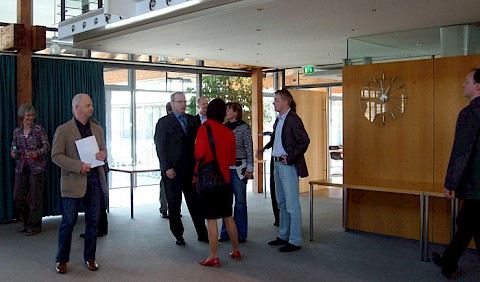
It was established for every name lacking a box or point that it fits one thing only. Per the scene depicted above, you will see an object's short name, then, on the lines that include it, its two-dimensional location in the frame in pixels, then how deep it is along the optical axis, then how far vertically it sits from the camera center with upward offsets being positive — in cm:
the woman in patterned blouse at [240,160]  562 -32
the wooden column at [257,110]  1049 +38
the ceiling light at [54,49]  783 +118
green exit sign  1033 +117
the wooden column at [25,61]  722 +94
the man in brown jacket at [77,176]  441 -39
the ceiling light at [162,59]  932 +123
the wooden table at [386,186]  509 -58
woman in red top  475 -25
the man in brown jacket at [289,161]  532 -32
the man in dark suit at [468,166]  413 -29
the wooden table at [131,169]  732 -55
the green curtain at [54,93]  758 +54
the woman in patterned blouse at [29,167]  649 -46
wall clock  602 +36
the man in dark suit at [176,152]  562 -24
